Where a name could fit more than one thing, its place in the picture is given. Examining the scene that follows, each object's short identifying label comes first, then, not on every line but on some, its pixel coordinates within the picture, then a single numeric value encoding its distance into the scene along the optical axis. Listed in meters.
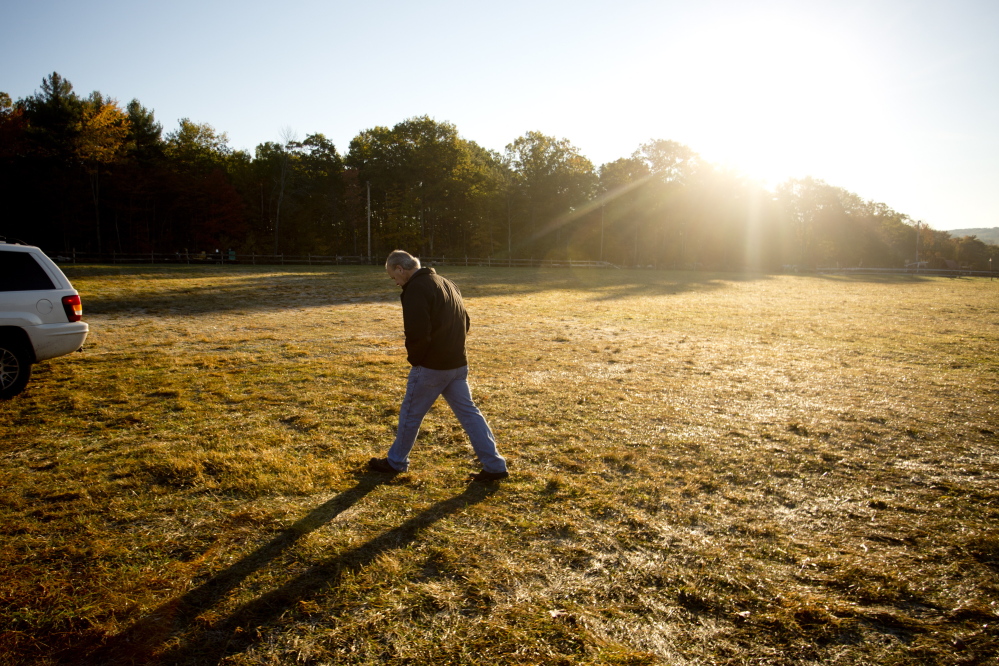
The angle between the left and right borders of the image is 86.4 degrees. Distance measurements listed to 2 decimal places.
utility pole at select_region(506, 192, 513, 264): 63.94
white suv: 6.91
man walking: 4.24
